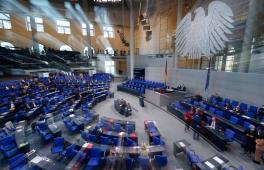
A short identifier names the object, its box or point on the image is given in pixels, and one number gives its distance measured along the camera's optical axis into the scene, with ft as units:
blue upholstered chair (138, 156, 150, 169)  17.29
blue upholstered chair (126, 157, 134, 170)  17.56
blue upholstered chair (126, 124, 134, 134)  25.06
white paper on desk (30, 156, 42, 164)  16.19
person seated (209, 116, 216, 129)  24.29
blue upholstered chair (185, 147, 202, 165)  16.66
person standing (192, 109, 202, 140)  24.80
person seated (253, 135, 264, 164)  18.13
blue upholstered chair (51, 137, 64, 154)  20.13
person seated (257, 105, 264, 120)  25.70
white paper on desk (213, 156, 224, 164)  16.10
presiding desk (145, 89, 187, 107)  41.34
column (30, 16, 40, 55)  82.94
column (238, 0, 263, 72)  31.64
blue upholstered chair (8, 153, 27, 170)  15.84
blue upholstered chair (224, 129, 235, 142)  21.93
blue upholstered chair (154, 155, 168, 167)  17.69
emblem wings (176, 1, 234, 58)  36.27
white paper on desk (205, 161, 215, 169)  15.49
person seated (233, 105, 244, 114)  28.27
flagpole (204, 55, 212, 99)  38.14
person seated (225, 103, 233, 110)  29.76
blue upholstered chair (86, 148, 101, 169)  17.51
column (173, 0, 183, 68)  53.16
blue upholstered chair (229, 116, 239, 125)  25.58
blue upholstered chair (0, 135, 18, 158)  18.95
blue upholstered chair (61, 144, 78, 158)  18.78
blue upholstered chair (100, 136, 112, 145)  21.18
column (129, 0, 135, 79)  73.72
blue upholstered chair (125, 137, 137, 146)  20.80
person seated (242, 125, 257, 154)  19.81
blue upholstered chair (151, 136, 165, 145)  20.69
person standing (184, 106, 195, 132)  26.14
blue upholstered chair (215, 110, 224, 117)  28.98
